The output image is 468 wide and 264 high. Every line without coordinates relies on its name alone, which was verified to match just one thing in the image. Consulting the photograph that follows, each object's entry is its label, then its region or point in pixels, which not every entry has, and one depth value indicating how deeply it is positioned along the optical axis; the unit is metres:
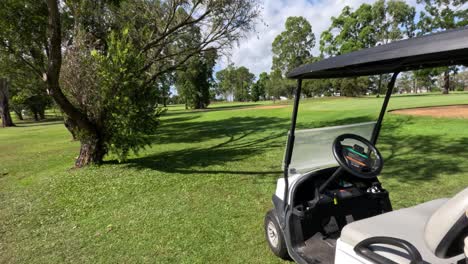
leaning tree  6.67
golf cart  1.39
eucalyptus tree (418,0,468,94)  24.69
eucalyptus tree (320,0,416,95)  40.69
